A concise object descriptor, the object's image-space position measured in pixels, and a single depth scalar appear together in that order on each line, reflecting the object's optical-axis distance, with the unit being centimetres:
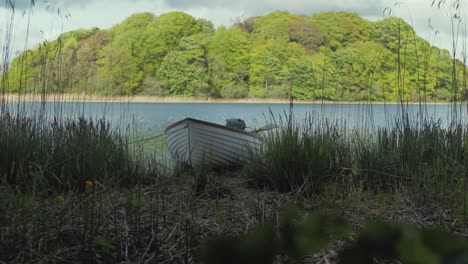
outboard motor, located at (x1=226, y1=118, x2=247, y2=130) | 653
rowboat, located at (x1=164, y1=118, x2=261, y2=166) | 561
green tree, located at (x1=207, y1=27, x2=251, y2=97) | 4206
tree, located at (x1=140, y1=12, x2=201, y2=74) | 4094
